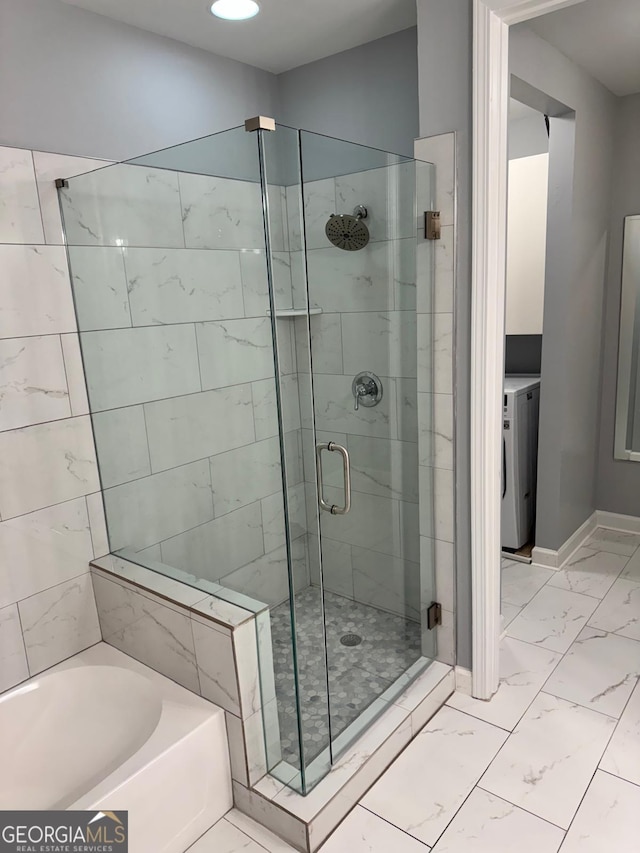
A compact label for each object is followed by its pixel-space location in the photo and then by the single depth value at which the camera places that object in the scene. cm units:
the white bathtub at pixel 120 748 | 158
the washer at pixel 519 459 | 319
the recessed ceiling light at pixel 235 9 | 198
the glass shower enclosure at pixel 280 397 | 166
